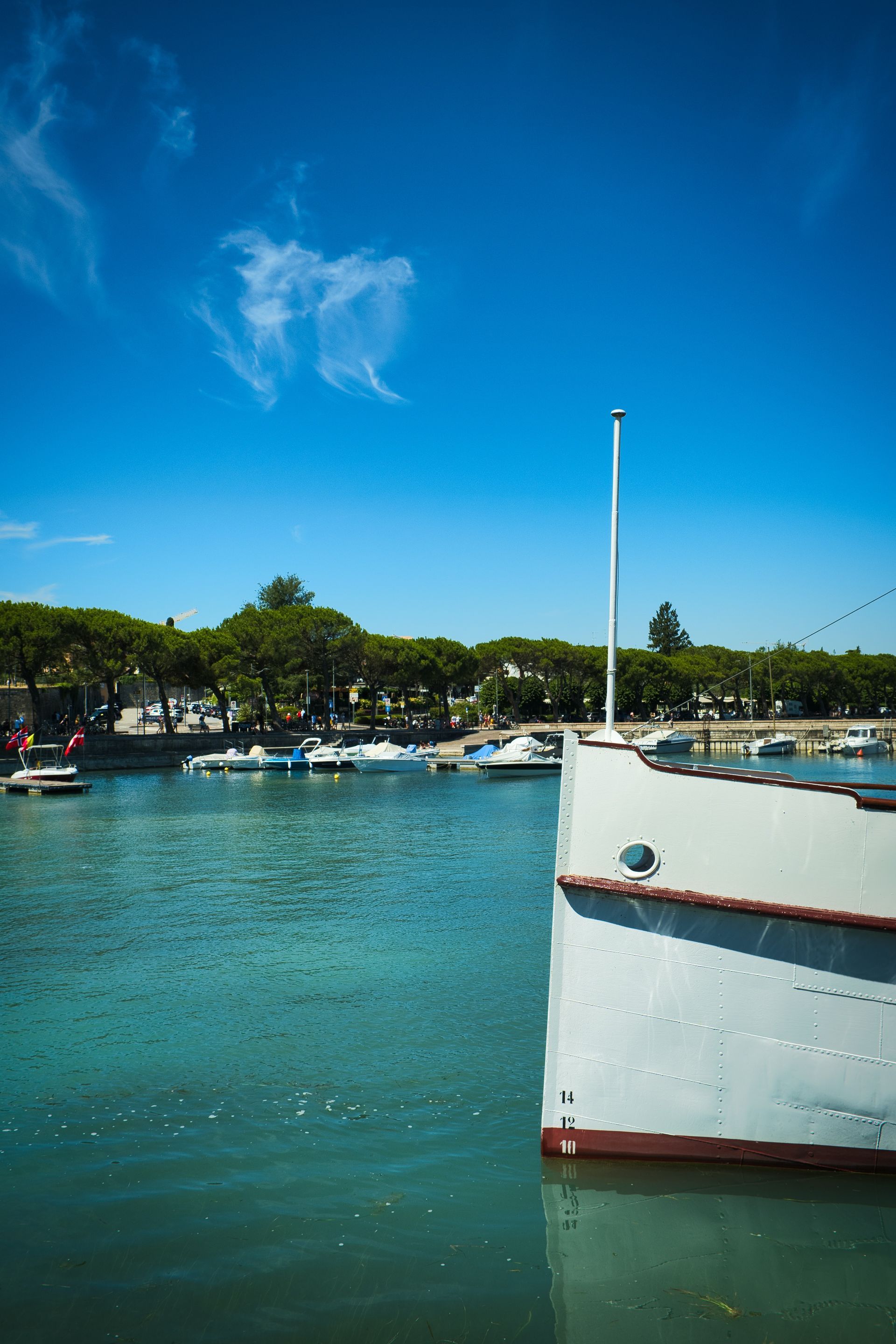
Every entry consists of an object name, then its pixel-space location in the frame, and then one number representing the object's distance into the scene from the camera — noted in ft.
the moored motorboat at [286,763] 183.83
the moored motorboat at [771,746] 250.57
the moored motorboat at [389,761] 180.86
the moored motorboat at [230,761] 183.01
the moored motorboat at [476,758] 181.88
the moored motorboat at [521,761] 176.65
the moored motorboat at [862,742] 243.40
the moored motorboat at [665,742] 215.31
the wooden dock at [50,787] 138.31
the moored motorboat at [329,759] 183.93
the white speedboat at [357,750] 184.85
